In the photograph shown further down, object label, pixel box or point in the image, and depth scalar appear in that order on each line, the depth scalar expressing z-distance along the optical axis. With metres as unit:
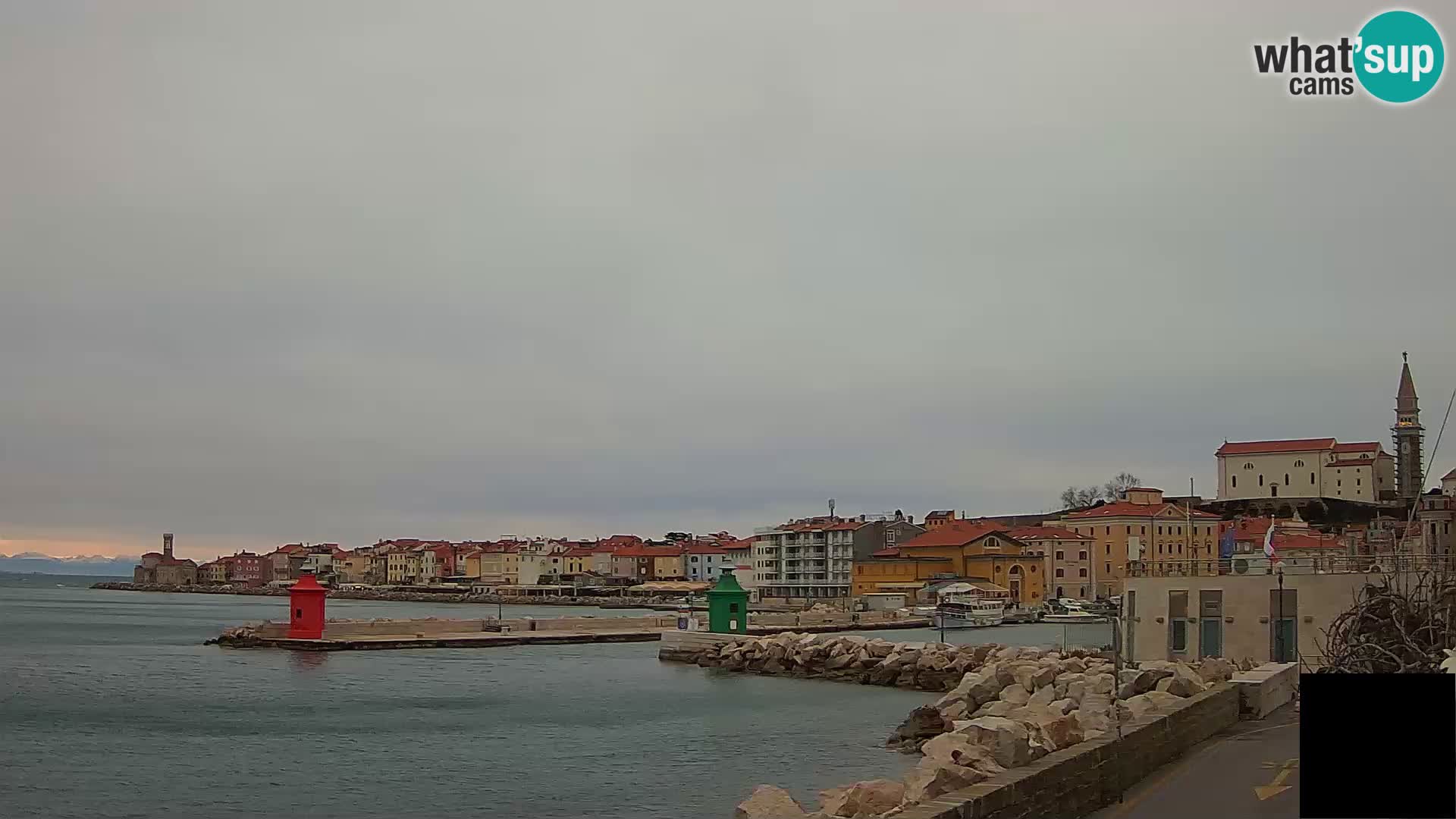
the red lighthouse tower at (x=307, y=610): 58.12
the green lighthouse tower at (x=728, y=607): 56.94
